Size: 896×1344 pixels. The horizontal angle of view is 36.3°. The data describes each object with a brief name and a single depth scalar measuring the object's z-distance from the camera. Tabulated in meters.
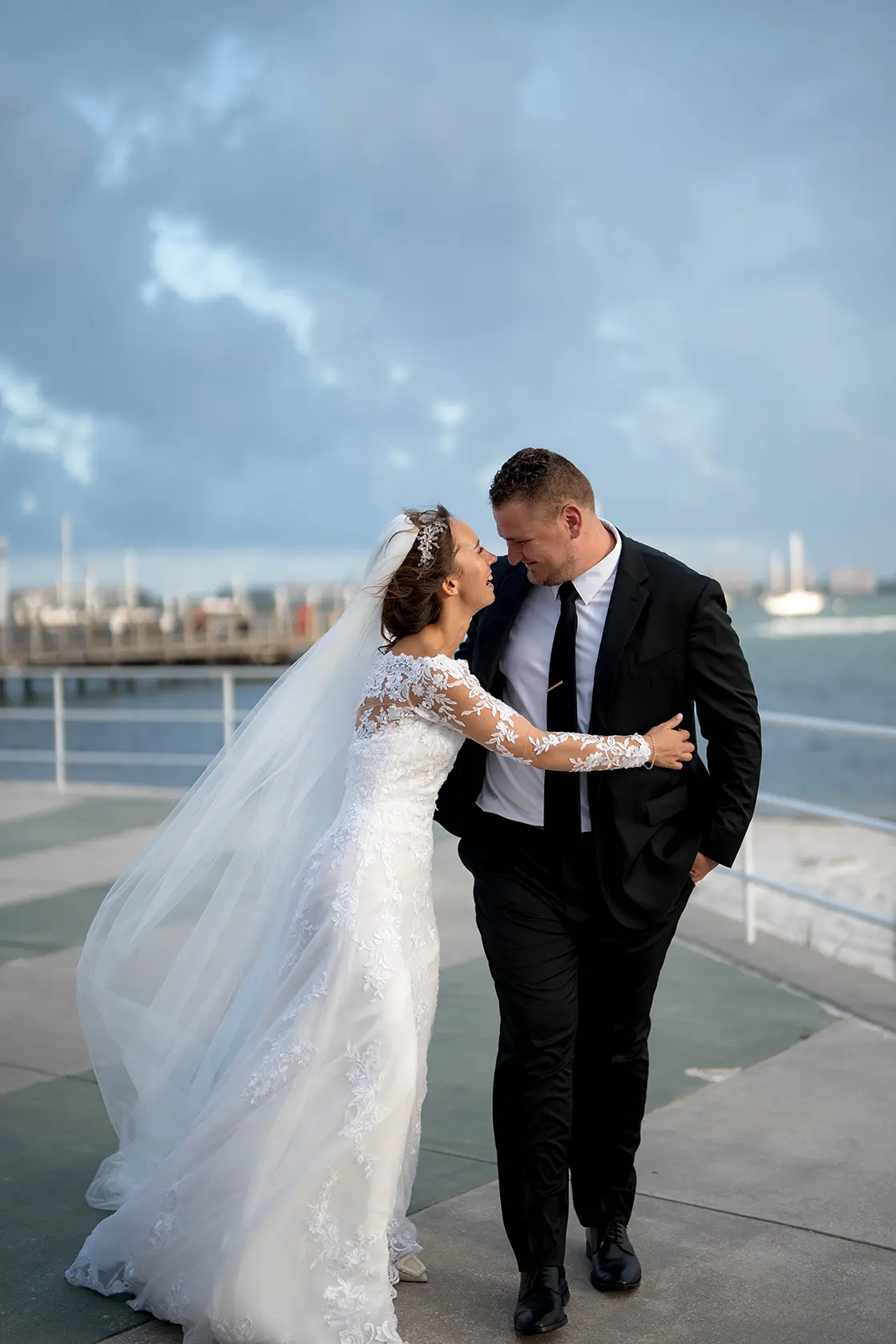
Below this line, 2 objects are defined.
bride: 2.77
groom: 2.90
